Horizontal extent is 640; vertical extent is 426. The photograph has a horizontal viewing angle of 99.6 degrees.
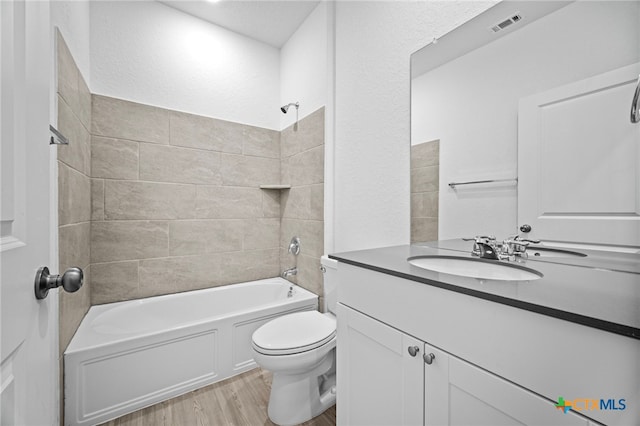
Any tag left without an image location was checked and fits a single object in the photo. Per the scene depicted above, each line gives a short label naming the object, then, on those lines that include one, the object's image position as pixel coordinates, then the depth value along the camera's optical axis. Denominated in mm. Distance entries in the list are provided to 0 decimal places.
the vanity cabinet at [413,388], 588
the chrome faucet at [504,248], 950
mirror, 825
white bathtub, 1414
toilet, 1354
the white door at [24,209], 405
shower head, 2360
